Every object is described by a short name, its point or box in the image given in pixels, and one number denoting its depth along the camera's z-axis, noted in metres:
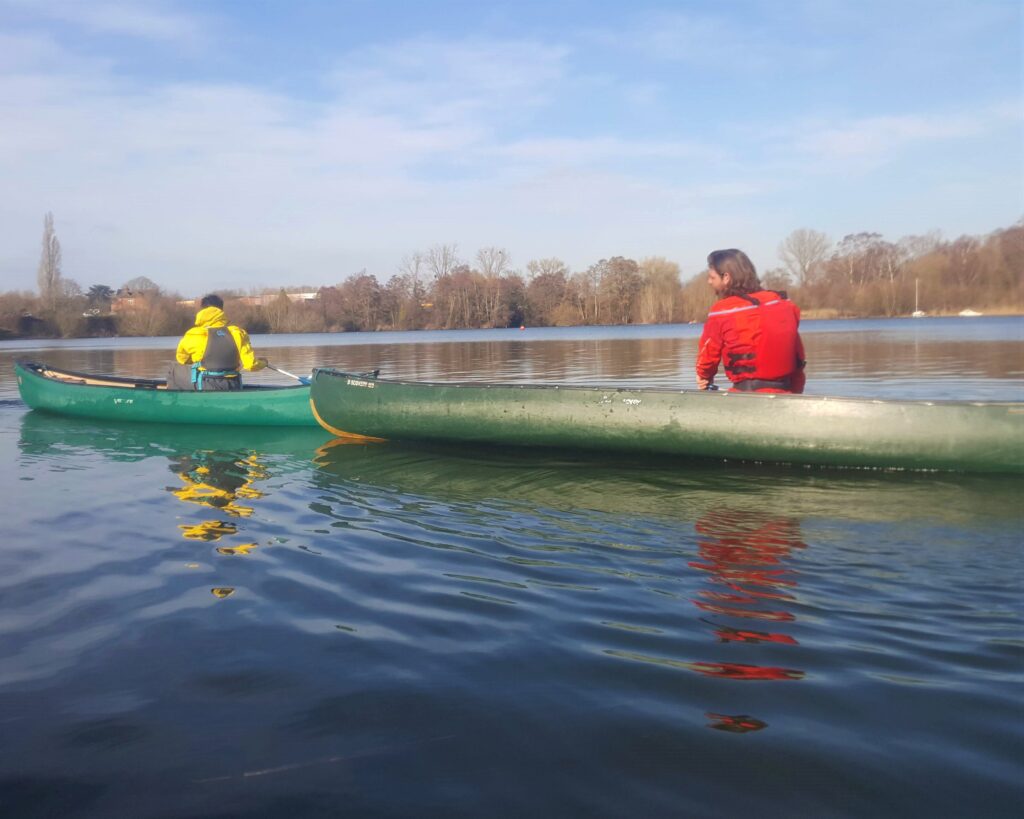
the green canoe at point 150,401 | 9.09
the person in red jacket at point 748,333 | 5.71
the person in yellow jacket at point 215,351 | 9.42
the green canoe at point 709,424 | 5.62
